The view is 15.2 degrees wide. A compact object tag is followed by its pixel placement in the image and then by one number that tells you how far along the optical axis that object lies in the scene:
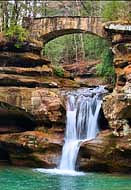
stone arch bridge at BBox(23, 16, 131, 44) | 25.67
